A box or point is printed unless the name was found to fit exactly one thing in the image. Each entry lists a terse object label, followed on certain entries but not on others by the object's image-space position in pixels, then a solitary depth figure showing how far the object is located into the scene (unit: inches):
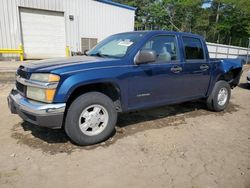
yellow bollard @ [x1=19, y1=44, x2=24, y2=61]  522.6
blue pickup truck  131.0
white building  516.1
